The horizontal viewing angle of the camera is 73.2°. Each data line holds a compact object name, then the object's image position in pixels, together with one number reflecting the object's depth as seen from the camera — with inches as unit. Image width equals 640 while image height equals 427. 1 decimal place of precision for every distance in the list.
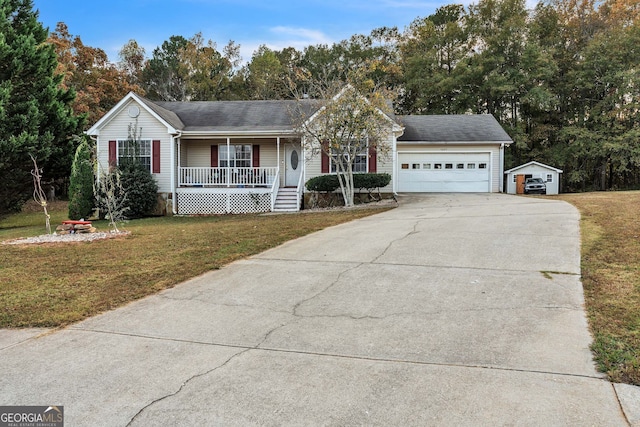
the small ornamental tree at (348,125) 597.9
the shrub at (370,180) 691.4
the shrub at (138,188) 654.5
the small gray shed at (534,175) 924.2
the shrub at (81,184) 624.7
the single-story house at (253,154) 690.8
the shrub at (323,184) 693.9
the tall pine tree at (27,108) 687.7
